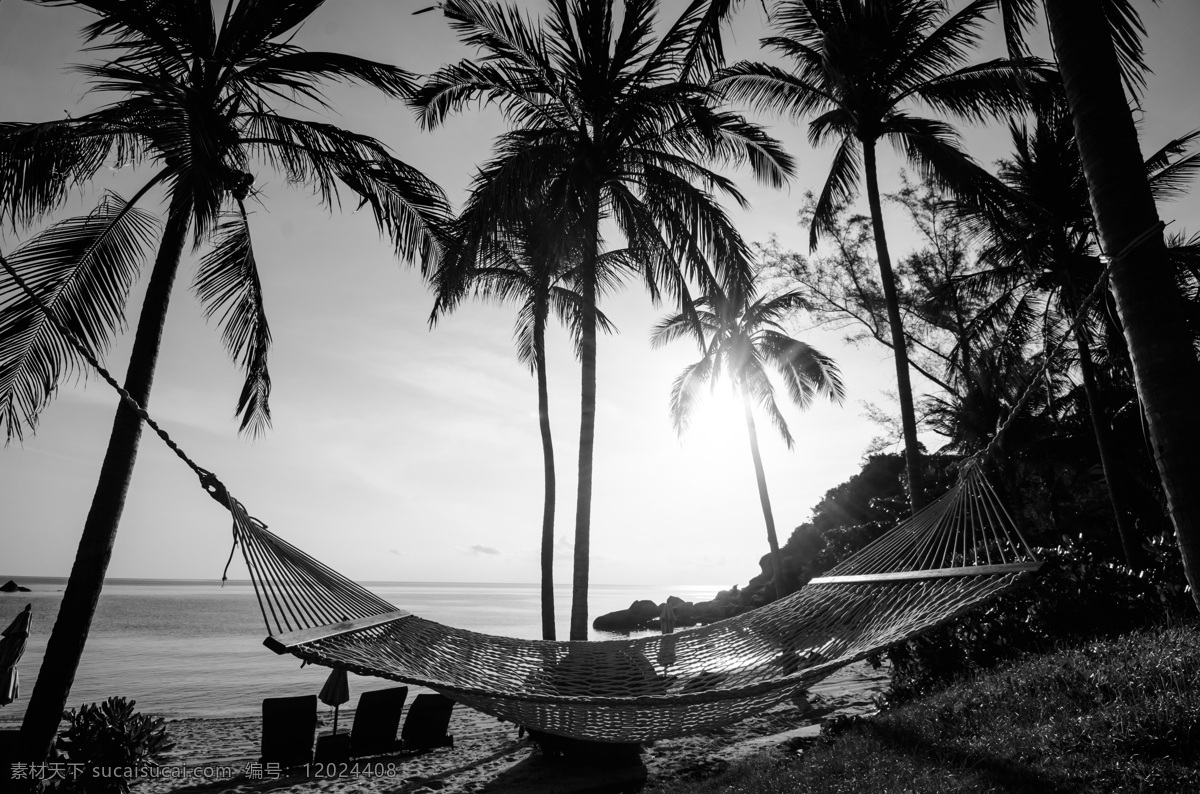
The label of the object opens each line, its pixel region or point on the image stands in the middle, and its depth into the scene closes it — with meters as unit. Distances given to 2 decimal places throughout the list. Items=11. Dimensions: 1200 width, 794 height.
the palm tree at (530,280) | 6.58
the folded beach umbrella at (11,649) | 6.54
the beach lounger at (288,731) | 6.01
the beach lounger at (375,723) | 6.52
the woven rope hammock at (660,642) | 2.99
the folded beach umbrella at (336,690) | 6.88
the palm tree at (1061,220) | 10.02
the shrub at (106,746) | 4.46
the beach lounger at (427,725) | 7.00
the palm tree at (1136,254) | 2.26
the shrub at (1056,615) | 4.91
